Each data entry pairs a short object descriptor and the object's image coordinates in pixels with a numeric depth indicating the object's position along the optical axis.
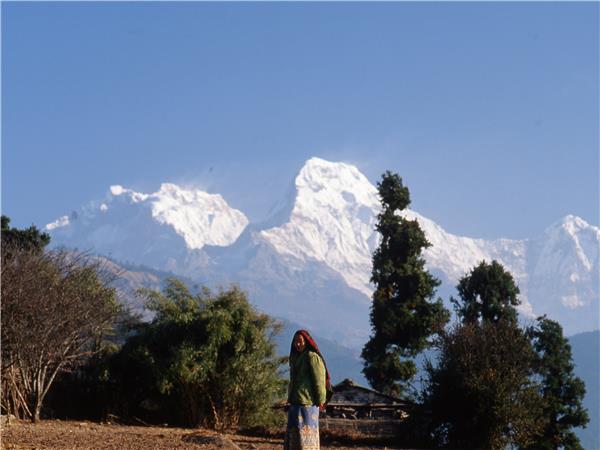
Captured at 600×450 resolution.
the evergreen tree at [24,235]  40.38
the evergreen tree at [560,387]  38.31
